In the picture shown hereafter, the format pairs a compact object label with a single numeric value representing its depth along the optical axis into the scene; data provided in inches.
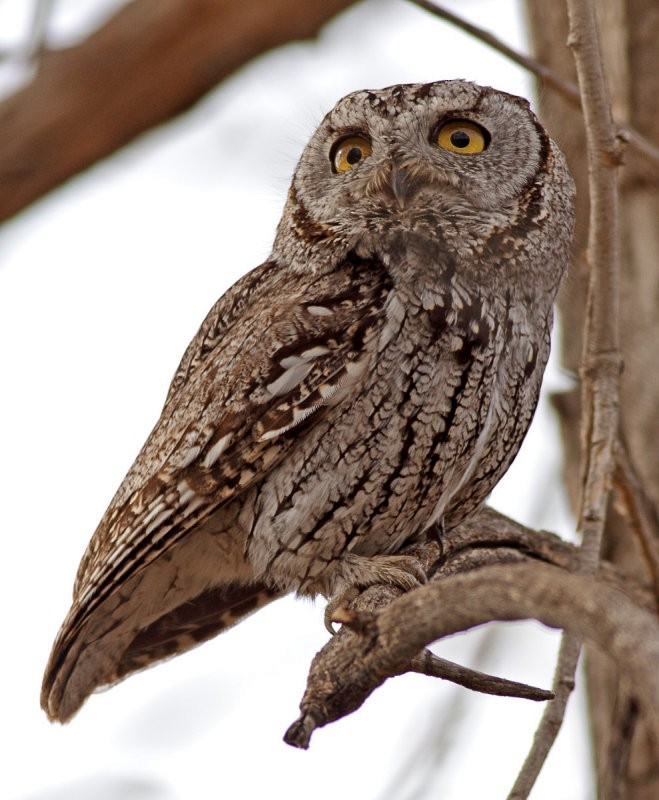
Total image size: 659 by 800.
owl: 213.3
